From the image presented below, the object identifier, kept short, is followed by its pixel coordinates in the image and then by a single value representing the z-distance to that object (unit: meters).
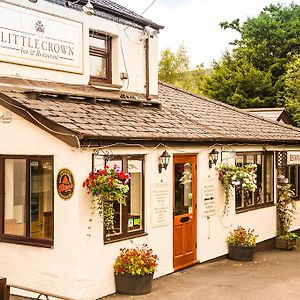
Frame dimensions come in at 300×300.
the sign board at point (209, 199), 14.00
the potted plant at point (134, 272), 10.95
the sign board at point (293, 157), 17.70
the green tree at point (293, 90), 30.97
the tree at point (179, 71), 45.84
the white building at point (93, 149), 10.55
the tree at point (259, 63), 37.47
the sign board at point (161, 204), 12.32
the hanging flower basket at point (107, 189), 10.23
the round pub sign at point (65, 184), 10.44
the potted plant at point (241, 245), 14.66
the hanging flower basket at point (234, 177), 14.33
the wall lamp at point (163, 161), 12.46
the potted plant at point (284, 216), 16.88
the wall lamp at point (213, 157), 14.20
